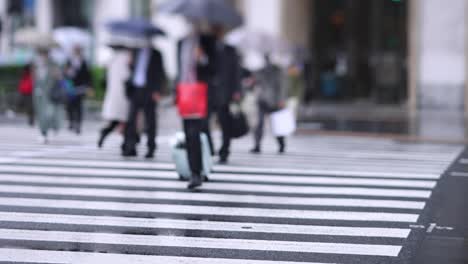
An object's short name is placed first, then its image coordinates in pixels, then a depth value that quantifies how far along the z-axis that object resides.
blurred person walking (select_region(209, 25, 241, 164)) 11.15
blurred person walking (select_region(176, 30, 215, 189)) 10.95
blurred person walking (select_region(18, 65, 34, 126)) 22.89
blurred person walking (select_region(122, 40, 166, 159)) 14.59
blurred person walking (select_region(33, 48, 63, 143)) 17.45
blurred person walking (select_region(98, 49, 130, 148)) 15.27
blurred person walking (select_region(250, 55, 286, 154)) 16.09
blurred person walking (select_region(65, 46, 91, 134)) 20.27
